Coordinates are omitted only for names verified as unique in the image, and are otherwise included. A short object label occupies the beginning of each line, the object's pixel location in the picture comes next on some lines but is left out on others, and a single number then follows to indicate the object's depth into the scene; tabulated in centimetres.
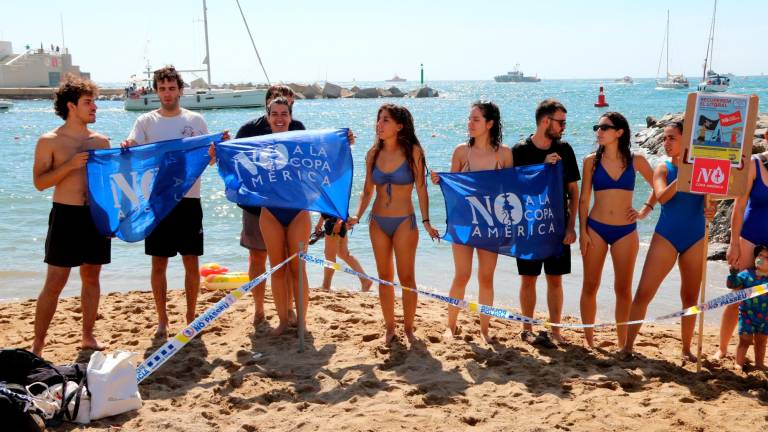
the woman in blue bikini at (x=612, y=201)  610
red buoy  5622
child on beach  569
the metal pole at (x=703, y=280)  568
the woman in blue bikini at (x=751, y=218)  576
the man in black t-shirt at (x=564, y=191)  625
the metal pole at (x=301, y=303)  618
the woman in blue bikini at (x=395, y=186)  627
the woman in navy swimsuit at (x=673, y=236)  596
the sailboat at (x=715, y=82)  7473
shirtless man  598
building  9657
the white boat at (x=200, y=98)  6191
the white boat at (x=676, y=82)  10545
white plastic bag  504
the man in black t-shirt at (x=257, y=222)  680
